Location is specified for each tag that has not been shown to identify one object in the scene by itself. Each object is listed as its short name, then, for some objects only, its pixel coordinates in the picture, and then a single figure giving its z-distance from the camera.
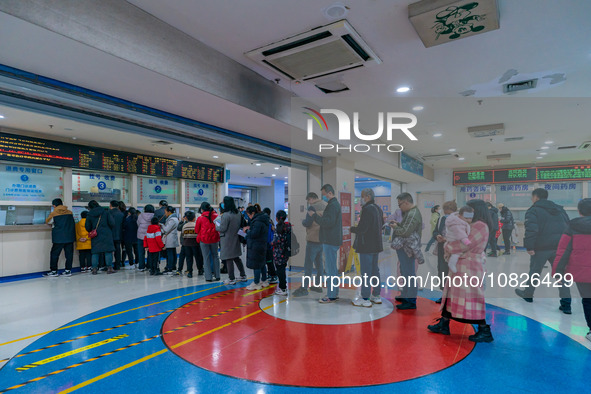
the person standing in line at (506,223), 5.79
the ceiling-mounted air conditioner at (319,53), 2.86
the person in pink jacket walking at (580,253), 3.20
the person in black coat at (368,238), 4.18
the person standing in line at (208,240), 5.48
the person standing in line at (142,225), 6.33
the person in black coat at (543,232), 4.09
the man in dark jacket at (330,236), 4.42
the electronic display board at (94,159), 5.77
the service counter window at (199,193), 9.06
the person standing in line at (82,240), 6.40
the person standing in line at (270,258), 5.59
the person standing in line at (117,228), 6.71
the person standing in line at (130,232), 6.80
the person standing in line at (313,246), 4.53
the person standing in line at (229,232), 5.31
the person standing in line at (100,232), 6.37
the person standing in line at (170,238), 6.14
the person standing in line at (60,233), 5.96
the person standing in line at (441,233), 3.67
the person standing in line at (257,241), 4.92
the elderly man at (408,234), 4.12
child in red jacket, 6.16
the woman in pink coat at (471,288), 3.07
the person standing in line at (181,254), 6.03
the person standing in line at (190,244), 5.84
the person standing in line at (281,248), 4.75
